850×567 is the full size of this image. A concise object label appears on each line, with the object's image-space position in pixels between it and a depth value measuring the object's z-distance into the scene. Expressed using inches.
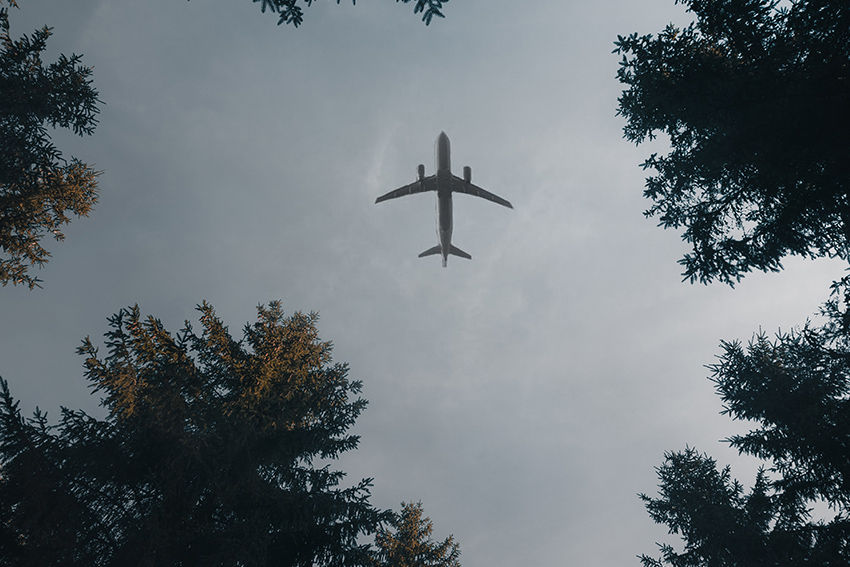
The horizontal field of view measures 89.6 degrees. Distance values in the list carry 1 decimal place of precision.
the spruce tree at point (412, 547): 633.6
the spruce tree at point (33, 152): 383.2
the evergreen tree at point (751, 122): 271.6
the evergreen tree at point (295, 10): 185.2
